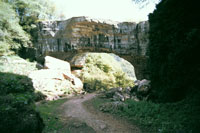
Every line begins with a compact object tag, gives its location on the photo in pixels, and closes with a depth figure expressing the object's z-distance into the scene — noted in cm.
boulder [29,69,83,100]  1108
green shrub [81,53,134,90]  1423
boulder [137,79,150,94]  879
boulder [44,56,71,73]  1444
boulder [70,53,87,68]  1577
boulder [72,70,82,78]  1520
